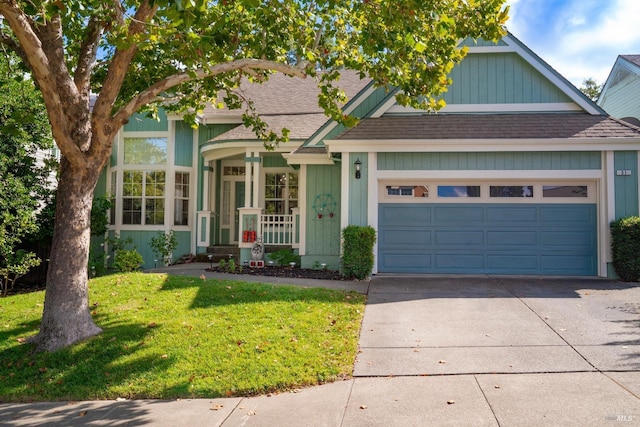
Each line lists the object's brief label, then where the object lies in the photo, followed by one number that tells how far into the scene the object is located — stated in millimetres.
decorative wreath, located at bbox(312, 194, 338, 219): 11852
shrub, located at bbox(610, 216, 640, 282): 9727
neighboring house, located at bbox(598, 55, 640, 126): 16750
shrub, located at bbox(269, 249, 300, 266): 12203
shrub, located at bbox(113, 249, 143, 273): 11594
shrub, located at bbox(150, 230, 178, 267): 13383
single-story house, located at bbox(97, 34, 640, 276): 10461
